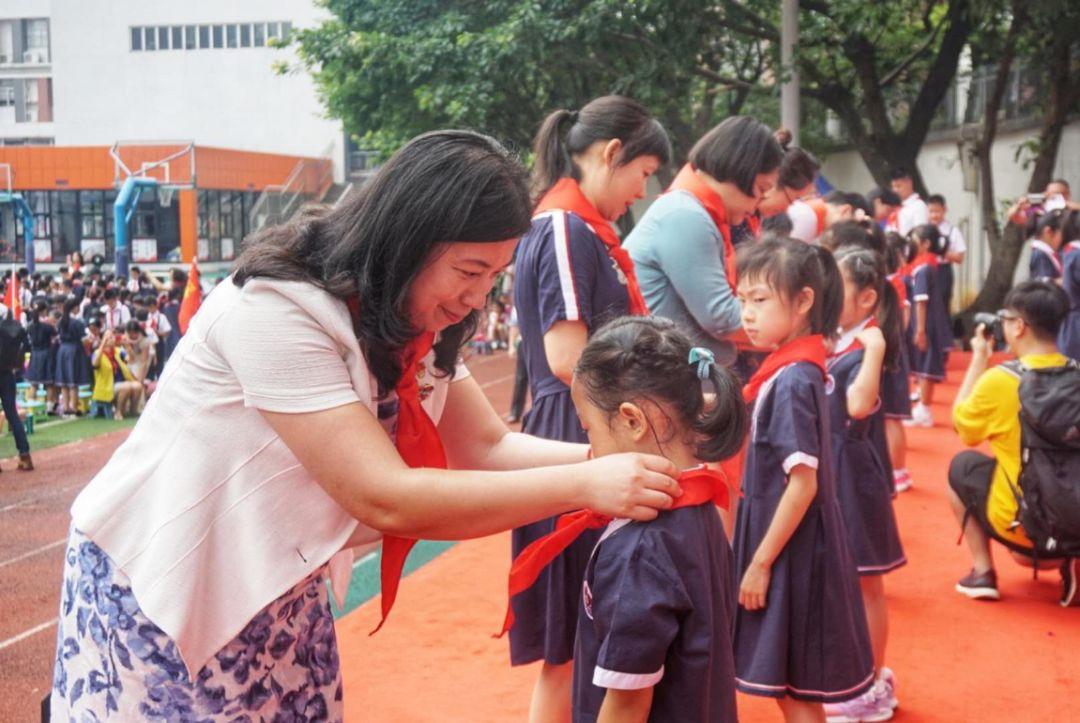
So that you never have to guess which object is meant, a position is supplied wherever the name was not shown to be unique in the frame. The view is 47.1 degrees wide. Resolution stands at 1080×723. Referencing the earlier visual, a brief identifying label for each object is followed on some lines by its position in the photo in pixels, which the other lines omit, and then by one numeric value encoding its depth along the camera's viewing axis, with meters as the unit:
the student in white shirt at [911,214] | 11.07
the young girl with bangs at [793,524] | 3.11
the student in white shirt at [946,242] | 11.41
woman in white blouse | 1.76
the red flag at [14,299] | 12.92
